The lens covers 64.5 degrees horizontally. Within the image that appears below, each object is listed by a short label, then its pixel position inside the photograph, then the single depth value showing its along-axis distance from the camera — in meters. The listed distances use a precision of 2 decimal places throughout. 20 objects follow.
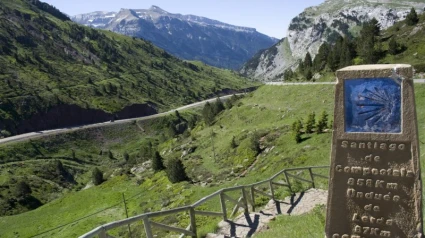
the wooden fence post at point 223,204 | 15.15
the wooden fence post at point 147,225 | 10.78
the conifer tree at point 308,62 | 93.90
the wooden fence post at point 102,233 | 9.01
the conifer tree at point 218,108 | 94.56
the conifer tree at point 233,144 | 55.34
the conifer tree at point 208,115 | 86.81
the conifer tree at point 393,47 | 65.81
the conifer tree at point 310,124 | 41.78
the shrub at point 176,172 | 51.66
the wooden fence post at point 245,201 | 16.66
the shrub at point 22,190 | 71.03
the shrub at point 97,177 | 75.00
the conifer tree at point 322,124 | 40.25
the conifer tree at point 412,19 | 80.38
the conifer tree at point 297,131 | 41.04
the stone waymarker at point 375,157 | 6.45
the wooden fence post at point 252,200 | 17.77
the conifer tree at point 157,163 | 65.69
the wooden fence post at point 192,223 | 13.06
